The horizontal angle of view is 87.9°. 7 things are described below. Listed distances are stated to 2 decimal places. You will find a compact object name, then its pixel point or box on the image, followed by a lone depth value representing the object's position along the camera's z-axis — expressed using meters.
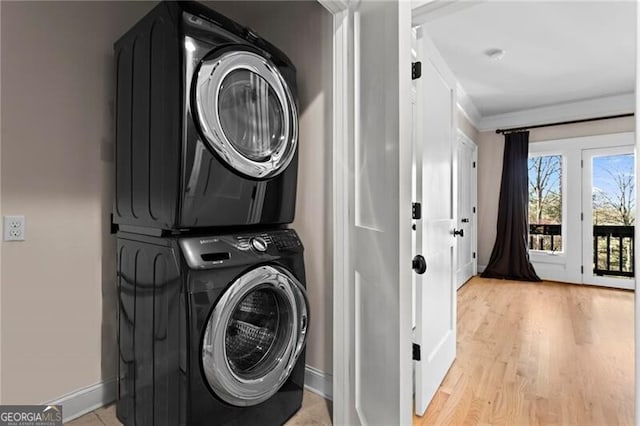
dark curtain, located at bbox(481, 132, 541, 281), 5.09
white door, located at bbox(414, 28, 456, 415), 1.75
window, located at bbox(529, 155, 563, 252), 5.04
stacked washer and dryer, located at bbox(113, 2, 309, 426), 1.24
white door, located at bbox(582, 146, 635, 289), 4.57
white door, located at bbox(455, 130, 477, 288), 4.76
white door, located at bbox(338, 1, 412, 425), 0.98
